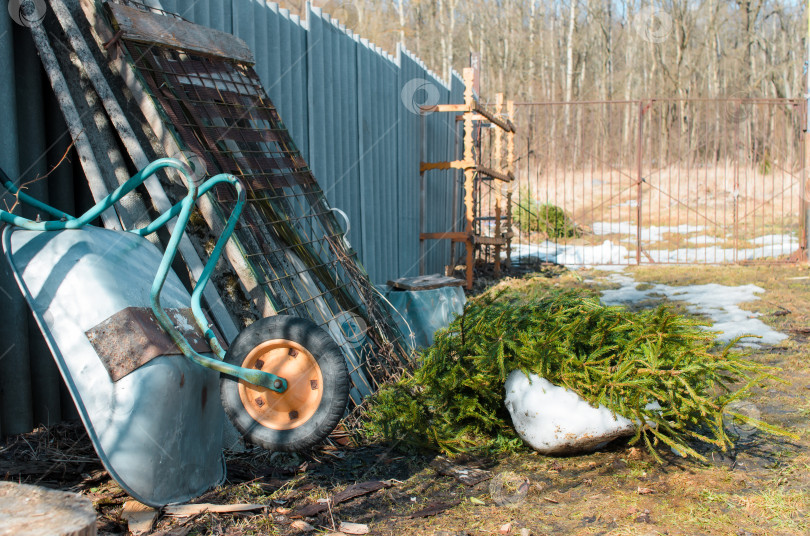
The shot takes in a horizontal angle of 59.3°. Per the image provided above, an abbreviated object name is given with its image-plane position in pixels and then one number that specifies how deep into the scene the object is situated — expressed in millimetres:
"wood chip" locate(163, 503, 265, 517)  2525
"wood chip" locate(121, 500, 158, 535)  2455
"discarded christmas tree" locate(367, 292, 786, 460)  3121
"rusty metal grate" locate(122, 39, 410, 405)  3438
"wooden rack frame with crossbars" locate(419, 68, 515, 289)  8266
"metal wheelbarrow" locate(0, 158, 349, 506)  2391
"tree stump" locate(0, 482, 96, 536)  1682
